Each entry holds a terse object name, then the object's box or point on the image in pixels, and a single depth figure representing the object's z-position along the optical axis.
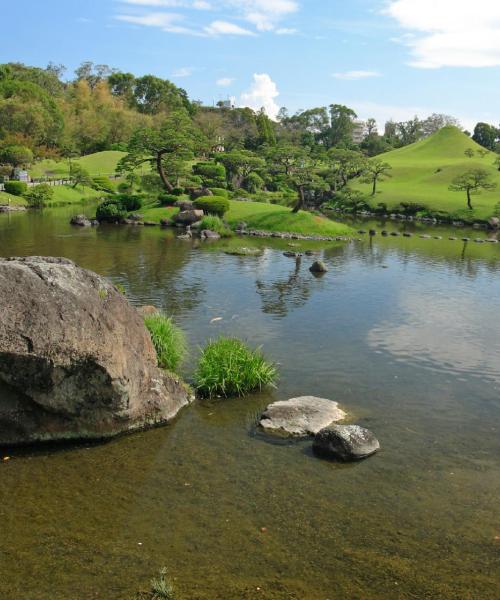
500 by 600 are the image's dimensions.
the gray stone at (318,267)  36.09
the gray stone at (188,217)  55.59
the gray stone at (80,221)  54.71
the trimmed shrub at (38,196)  74.81
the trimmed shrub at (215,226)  51.19
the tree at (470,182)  76.81
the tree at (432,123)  179.38
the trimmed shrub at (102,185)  93.06
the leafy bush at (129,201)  61.65
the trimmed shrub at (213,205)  57.03
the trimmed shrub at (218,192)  65.69
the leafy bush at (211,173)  81.57
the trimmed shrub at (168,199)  62.66
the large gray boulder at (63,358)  11.84
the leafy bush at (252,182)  90.50
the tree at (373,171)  89.14
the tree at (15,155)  86.06
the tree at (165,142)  63.66
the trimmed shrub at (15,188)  75.56
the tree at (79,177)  88.06
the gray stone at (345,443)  12.88
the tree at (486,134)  148.00
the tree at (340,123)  163.14
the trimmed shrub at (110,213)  58.28
